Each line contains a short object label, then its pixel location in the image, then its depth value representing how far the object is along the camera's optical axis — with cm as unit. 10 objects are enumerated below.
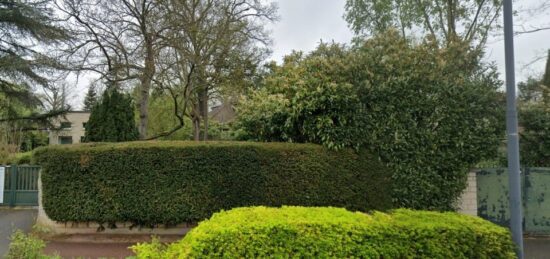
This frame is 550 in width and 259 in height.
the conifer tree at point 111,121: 991
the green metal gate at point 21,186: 1025
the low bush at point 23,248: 380
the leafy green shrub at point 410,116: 673
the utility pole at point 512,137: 423
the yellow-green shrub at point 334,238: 366
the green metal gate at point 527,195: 710
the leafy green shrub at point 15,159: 1253
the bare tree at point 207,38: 1416
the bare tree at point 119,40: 1311
